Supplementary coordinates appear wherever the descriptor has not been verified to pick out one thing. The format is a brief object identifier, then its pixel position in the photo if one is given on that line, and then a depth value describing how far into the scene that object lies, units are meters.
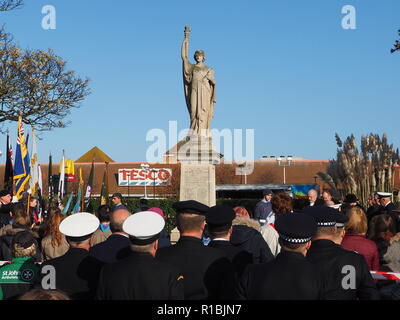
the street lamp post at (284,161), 59.58
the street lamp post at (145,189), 55.49
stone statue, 15.20
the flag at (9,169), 15.21
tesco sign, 57.97
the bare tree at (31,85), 23.66
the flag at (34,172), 13.84
